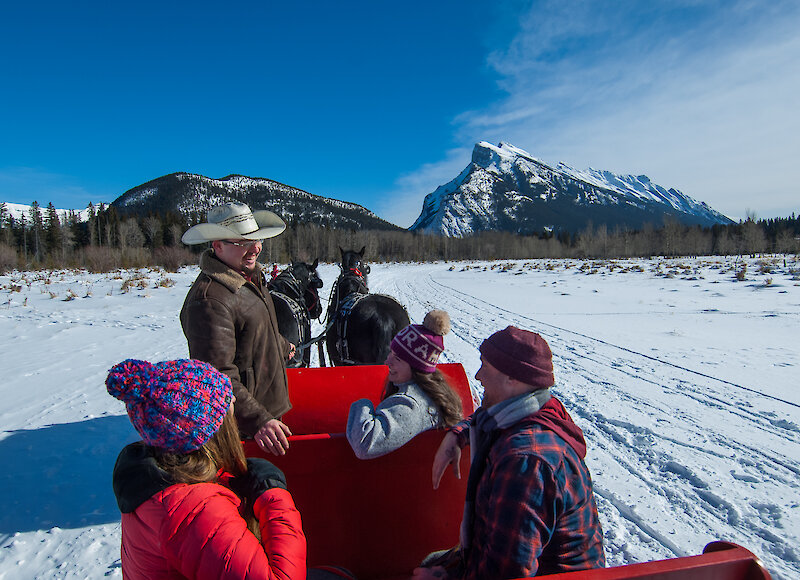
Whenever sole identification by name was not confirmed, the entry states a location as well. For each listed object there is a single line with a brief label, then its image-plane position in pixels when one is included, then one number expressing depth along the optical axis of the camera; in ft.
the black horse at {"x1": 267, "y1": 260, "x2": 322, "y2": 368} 16.76
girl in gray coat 6.45
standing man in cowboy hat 6.79
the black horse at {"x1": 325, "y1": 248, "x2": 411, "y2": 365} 15.29
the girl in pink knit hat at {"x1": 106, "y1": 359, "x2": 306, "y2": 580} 3.92
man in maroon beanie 4.36
